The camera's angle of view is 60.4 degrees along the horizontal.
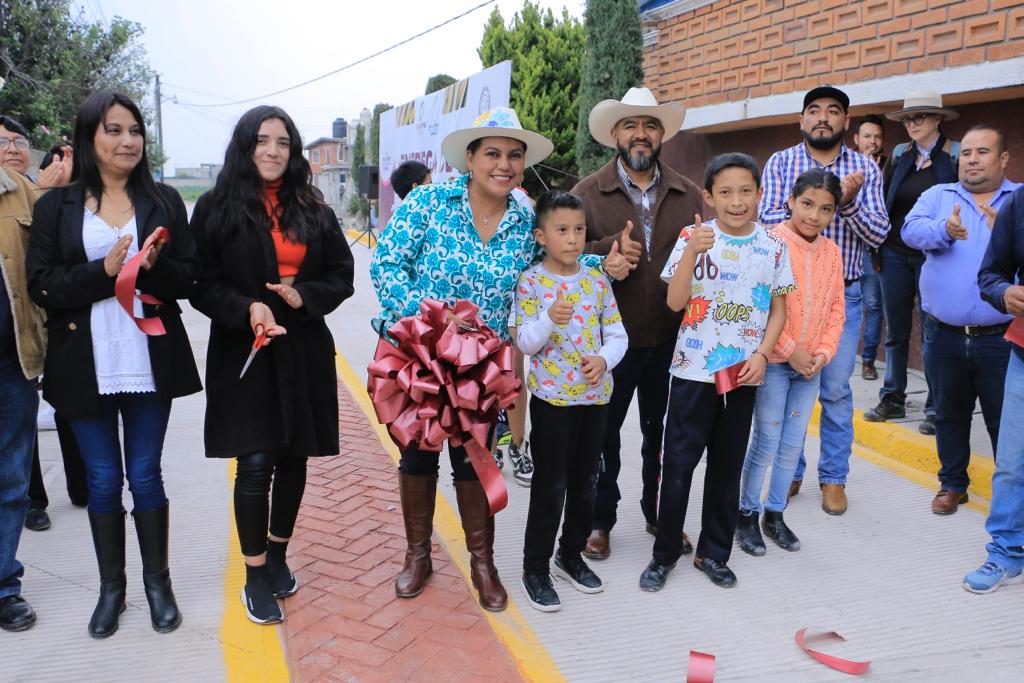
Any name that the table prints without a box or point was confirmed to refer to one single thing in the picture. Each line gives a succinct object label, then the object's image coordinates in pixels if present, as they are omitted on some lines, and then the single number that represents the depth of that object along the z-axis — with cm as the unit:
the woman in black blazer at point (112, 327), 330
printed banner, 1105
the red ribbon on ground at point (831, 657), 318
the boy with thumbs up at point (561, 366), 356
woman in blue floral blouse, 354
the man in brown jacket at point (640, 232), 404
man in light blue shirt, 445
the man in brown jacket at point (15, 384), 347
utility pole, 4846
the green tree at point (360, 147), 4278
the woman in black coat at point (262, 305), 344
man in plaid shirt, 468
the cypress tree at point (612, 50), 1008
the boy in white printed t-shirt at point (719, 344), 371
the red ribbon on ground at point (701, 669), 310
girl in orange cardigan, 412
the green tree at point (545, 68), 1348
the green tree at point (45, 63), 1456
